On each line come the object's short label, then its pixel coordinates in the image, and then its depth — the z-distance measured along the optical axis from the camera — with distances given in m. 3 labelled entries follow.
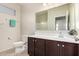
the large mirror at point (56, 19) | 1.32
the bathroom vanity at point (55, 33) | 1.00
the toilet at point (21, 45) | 1.54
